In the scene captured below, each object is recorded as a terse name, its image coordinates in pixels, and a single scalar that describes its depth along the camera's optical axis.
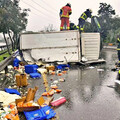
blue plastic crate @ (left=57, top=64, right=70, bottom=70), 8.22
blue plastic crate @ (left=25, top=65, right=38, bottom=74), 7.06
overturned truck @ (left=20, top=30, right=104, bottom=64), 9.20
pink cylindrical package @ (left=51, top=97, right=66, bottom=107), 3.71
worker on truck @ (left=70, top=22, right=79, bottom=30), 13.90
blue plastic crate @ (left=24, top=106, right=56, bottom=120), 3.04
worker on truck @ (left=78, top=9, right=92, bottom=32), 12.81
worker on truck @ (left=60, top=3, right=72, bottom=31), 11.55
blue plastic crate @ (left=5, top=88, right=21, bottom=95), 4.35
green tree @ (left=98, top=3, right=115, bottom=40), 31.47
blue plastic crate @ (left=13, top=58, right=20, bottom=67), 8.62
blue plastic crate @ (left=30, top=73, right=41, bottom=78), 6.39
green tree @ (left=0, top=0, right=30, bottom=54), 11.52
